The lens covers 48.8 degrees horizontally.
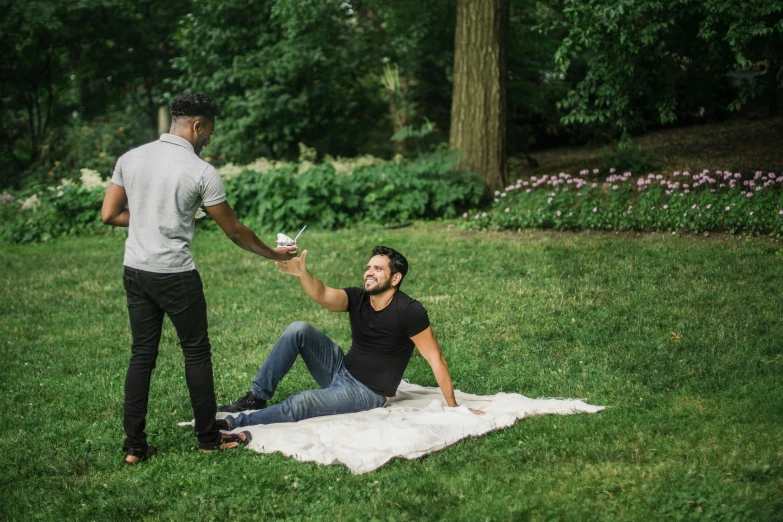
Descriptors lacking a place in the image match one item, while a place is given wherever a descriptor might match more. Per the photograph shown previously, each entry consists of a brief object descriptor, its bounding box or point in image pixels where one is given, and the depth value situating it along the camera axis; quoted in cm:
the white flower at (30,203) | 1472
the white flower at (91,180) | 1473
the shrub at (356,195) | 1256
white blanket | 483
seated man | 524
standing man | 457
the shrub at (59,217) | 1376
